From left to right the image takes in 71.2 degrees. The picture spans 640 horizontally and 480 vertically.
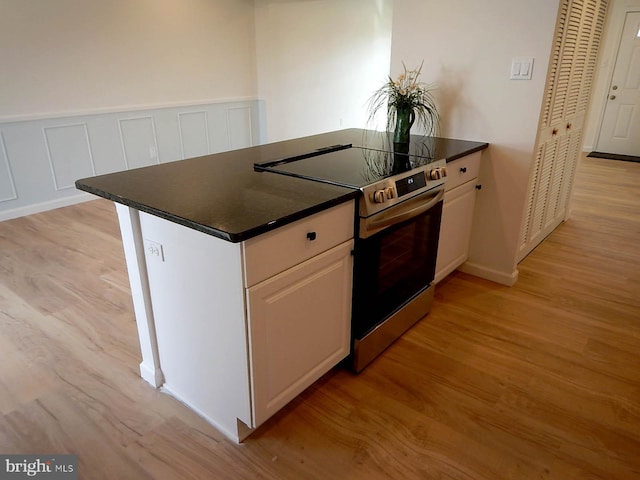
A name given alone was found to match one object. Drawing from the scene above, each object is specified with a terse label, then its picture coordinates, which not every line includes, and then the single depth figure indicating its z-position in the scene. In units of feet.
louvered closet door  8.46
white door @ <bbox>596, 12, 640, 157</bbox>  20.48
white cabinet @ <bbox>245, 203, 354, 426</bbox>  4.77
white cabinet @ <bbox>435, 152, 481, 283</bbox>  8.23
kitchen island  4.70
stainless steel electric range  6.00
